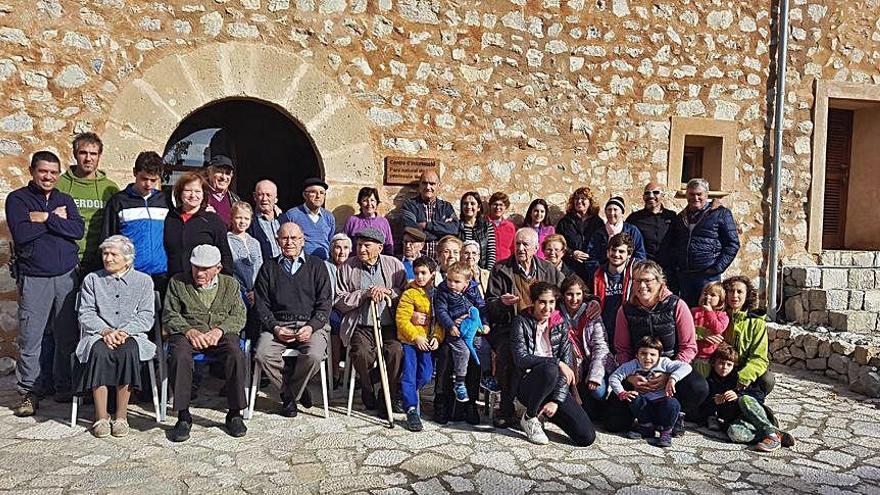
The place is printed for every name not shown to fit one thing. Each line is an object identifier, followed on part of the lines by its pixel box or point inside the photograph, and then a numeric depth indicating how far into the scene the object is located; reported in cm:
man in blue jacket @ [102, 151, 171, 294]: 360
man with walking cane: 368
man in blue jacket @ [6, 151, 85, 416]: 345
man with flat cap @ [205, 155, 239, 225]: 406
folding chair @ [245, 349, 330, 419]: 350
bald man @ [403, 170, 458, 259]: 473
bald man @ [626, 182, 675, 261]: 484
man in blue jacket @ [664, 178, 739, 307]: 466
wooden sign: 499
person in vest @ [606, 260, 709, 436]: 344
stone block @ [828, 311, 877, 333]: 534
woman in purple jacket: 450
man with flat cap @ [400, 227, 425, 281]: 417
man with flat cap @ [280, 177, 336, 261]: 424
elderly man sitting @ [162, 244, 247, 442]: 323
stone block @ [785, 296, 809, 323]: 584
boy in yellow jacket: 354
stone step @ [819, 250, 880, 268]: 624
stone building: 429
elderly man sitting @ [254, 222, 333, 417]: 350
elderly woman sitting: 320
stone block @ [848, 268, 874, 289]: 586
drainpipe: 584
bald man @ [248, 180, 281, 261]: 404
